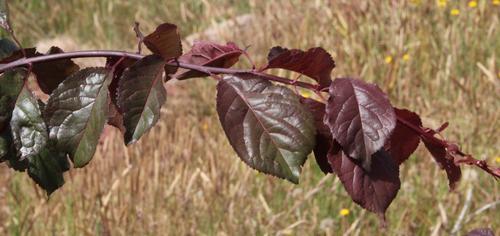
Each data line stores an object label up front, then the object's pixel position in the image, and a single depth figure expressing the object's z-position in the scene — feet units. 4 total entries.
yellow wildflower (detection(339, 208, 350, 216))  9.26
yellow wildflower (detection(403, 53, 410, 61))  13.69
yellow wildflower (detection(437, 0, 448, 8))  15.05
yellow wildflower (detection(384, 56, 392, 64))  13.52
